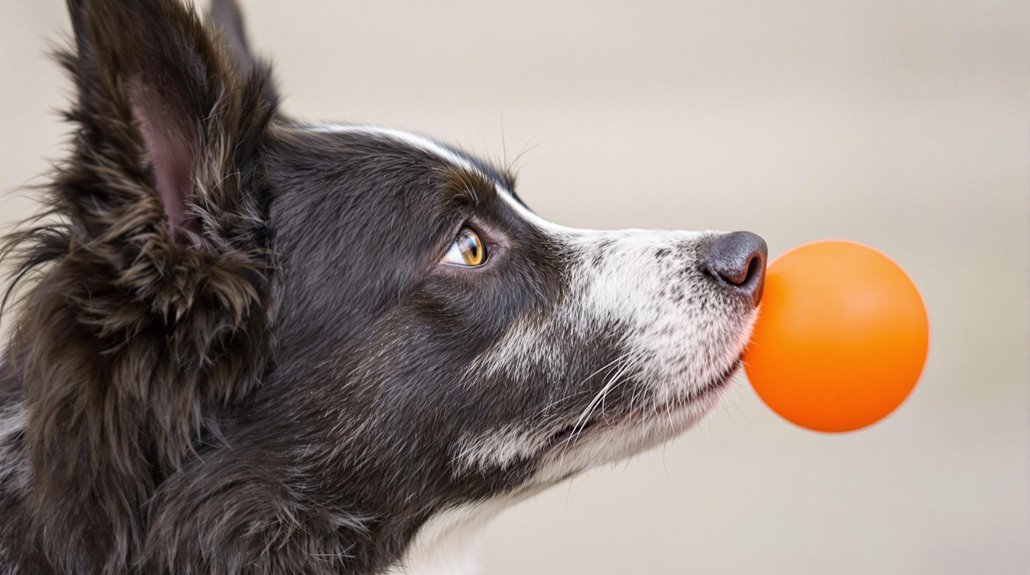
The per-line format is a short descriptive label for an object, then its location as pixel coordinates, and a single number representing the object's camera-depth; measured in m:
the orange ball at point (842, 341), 1.78
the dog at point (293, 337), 1.75
